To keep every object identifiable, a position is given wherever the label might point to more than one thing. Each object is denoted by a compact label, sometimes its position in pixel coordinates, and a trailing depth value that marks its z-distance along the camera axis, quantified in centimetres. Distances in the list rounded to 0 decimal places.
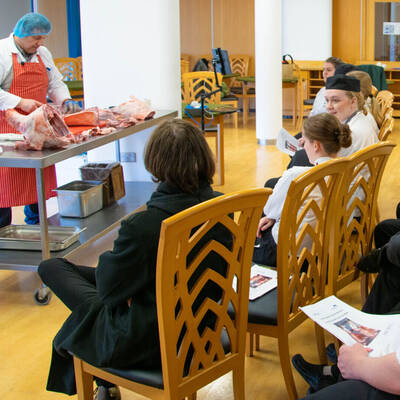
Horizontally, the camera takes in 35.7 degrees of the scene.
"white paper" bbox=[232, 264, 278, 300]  213
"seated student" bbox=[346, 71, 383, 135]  405
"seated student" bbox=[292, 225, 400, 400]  144
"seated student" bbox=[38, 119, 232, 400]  162
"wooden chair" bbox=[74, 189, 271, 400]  151
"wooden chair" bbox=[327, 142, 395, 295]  229
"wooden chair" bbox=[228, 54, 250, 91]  1163
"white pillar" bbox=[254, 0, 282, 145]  789
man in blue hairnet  346
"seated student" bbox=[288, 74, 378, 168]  356
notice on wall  1059
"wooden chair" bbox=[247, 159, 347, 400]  199
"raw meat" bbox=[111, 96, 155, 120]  415
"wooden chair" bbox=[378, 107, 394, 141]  346
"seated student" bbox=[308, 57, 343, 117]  521
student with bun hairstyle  264
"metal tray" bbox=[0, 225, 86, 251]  329
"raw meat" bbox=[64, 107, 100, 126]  374
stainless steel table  293
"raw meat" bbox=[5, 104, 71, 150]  311
